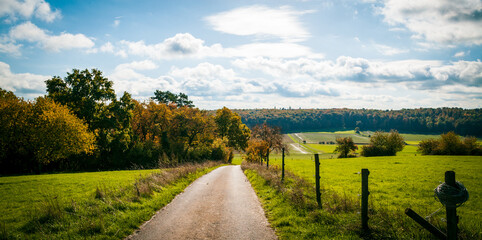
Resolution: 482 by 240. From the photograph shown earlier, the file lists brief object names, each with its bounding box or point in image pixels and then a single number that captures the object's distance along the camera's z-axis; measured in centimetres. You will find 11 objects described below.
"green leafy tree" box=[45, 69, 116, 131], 3910
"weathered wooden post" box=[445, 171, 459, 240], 471
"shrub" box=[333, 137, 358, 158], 7044
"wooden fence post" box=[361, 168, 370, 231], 706
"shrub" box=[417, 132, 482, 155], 5564
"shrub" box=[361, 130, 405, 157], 6700
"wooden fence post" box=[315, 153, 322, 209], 983
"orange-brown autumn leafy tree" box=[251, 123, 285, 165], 6269
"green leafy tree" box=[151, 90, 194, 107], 6762
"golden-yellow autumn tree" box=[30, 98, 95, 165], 3291
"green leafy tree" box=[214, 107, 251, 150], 6844
